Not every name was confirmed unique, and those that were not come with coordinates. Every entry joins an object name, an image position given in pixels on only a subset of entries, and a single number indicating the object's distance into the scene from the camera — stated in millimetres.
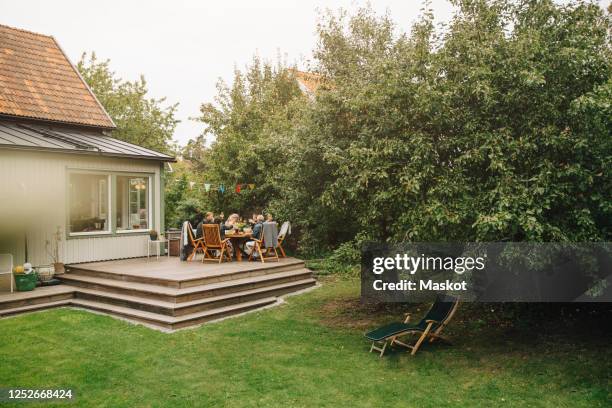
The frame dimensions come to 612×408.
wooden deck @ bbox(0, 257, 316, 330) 8461
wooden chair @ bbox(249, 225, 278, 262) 11688
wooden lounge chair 6668
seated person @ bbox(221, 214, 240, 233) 12377
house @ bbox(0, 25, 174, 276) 10414
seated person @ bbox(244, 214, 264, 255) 11922
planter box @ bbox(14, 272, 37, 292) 9625
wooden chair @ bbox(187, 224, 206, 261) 11862
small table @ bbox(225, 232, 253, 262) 11680
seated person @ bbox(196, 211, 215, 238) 11977
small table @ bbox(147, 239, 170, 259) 12813
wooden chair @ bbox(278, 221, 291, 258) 12961
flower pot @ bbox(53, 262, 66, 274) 10773
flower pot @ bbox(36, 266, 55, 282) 10352
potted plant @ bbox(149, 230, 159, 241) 12719
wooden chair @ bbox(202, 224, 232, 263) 11336
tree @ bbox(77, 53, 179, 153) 21781
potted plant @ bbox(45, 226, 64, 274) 10883
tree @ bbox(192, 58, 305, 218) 15891
